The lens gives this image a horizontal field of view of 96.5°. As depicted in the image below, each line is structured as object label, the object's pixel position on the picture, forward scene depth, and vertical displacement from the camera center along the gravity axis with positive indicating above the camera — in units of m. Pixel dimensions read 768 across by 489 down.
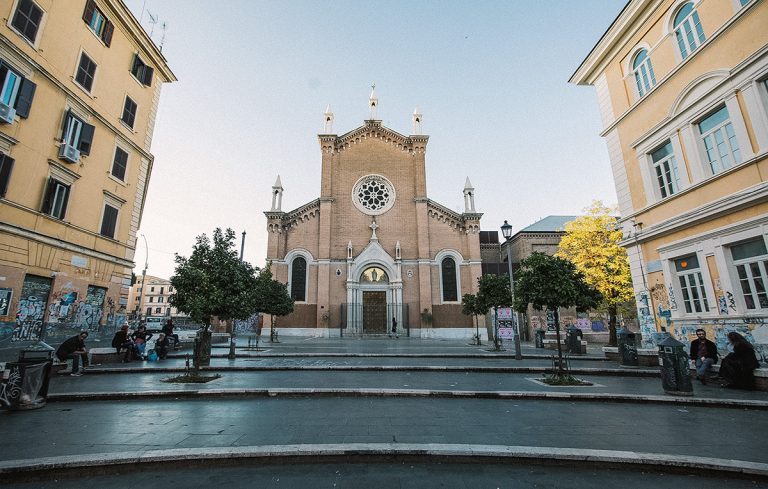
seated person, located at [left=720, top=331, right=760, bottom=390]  8.34 -1.12
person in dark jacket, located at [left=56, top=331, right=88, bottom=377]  10.28 -0.74
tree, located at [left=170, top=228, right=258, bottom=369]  10.24 +1.24
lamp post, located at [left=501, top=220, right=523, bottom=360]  13.97 +1.88
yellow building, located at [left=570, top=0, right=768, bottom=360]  8.84 +4.89
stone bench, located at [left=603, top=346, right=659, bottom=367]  11.96 -1.33
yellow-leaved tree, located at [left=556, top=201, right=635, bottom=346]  22.06 +4.21
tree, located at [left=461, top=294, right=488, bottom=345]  19.46 +0.88
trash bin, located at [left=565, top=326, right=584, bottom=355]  17.30 -1.02
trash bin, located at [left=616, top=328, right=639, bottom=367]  12.28 -1.05
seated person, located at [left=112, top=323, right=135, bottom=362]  13.11 -0.70
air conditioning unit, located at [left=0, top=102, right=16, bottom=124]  10.22 +6.31
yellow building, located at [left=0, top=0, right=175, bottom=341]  10.70 +6.11
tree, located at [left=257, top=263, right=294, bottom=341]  20.67 +1.58
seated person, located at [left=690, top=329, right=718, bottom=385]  9.21 -0.99
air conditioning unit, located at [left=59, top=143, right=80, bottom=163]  12.24 +6.11
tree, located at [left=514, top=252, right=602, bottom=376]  10.12 +1.08
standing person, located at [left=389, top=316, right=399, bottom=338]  27.52 -0.58
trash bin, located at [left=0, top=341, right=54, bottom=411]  6.65 -1.09
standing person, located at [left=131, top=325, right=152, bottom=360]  13.86 -0.60
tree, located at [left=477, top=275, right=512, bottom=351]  17.91 +1.45
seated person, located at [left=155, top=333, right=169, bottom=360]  14.16 -0.90
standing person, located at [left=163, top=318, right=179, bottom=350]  16.27 -0.37
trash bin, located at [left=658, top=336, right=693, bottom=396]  7.90 -1.19
